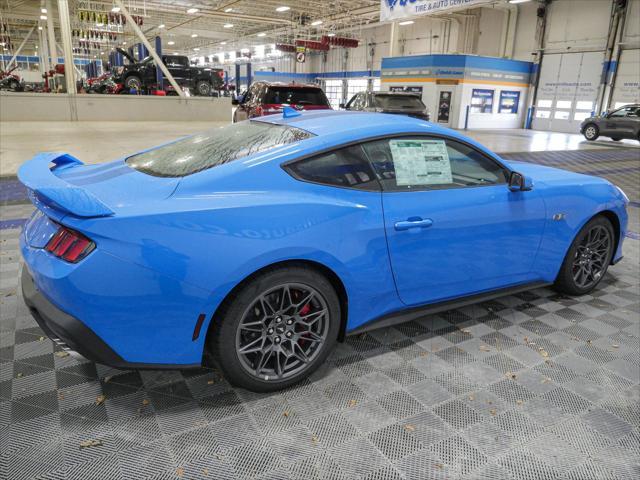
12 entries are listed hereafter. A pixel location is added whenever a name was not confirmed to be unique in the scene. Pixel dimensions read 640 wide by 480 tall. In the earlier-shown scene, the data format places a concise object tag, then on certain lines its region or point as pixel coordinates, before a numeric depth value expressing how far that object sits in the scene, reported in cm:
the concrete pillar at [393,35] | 2309
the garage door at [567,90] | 2322
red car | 1023
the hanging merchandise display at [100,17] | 1870
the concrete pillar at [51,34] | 1947
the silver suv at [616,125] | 1686
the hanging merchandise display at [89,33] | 2287
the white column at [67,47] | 1528
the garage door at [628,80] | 2134
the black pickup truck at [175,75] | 2006
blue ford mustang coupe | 190
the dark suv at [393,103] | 1283
